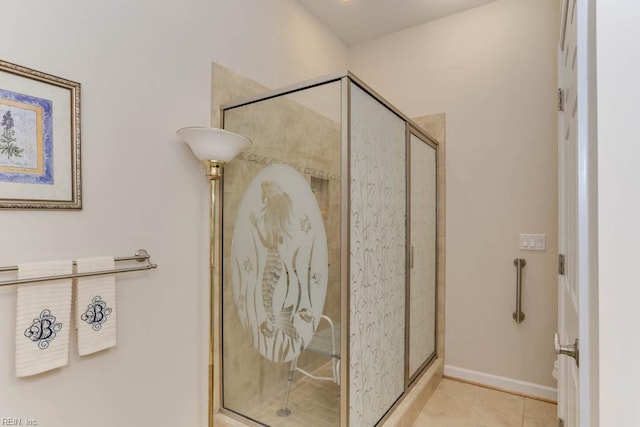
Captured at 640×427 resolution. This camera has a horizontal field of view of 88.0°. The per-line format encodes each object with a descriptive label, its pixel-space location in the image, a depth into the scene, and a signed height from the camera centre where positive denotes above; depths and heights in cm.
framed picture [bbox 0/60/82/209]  114 +27
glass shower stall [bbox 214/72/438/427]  154 -23
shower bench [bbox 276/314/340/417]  155 -63
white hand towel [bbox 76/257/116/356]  128 -37
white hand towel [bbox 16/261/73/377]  114 -37
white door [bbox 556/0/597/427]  65 -2
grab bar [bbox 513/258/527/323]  241 -57
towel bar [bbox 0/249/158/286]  112 -22
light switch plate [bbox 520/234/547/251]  235 -20
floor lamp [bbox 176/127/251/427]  156 +27
